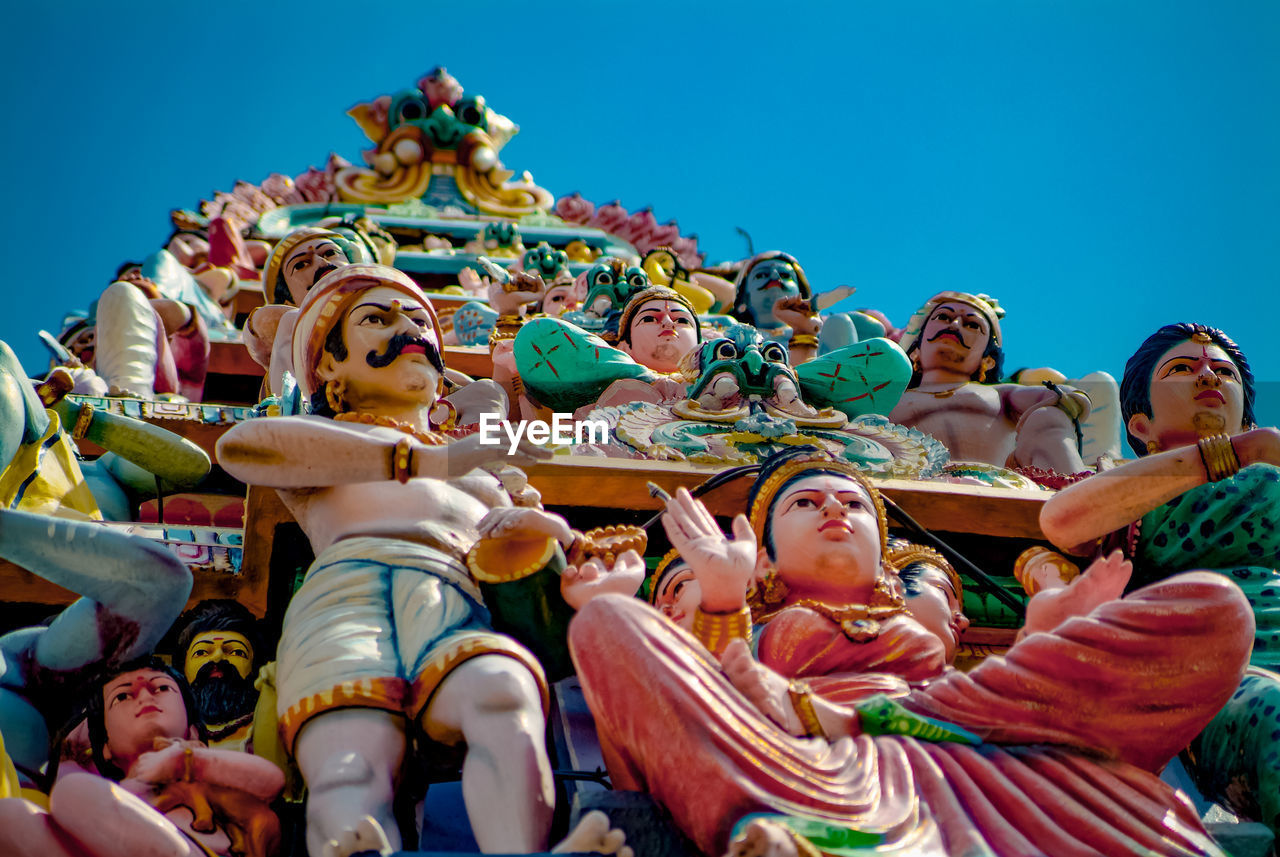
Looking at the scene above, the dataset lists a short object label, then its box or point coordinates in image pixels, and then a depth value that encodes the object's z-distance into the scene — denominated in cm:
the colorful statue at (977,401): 949
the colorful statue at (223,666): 554
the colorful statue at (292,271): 974
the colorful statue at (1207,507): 533
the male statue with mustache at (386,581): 463
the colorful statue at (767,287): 1216
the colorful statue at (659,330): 998
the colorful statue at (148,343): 1048
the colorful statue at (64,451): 650
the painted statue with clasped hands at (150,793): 448
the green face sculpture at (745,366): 841
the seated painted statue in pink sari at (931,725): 448
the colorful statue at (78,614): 525
